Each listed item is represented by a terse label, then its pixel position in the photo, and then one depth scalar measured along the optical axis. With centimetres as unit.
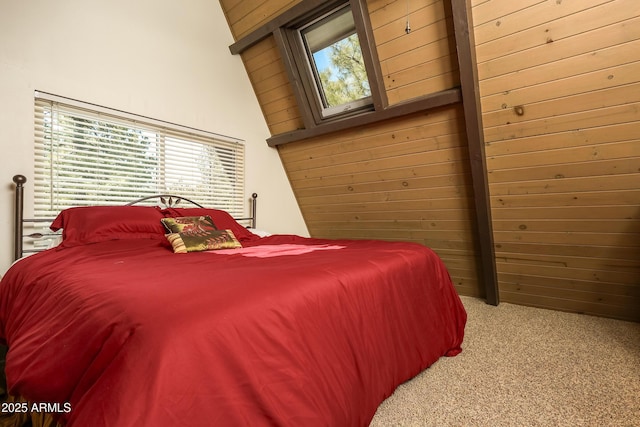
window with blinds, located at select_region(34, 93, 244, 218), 210
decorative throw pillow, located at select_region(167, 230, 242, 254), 189
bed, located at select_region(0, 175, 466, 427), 73
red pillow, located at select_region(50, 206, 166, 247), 192
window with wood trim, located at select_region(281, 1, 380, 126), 261
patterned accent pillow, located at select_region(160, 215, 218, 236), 212
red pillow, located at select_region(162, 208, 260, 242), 241
